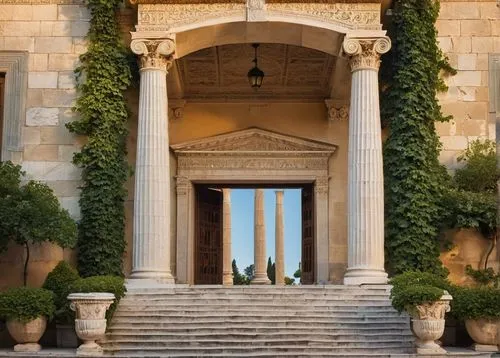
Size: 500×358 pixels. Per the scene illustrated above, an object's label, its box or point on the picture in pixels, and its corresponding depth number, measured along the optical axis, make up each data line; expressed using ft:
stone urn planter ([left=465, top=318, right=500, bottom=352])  45.60
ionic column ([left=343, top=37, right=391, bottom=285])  54.95
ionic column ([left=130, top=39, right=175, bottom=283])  55.31
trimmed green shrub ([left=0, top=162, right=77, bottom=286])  52.75
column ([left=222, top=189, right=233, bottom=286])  113.91
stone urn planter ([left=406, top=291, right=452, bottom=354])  44.01
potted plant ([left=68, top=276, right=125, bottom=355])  44.57
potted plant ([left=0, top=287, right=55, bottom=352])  45.60
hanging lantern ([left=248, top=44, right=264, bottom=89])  63.10
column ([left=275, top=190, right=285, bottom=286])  120.37
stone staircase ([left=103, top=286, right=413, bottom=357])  45.27
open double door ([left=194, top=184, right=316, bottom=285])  71.82
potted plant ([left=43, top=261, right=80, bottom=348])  47.78
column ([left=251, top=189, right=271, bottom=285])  115.85
